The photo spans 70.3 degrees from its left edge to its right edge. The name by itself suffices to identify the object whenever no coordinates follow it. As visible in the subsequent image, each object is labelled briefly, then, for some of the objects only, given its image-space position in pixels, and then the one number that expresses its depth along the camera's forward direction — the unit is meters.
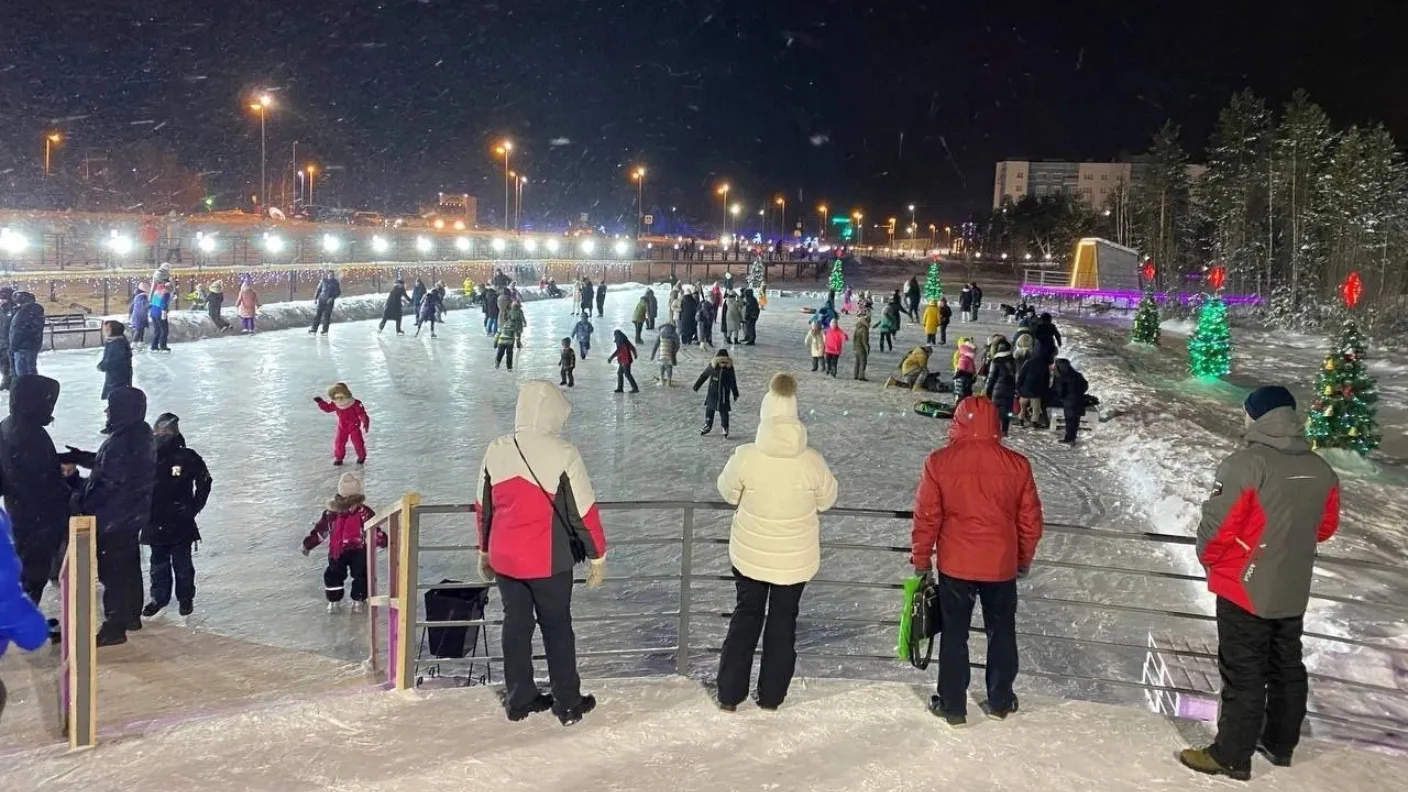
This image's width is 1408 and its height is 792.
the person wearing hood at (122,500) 5.49
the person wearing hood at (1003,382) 15.05
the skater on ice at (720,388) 13.63
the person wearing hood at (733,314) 24.70
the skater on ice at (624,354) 16.88
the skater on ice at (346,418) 11.16
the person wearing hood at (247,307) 24.64
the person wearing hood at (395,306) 26.55
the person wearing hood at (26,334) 14.12
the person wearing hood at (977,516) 3.99
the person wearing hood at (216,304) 23.83
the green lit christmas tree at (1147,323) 30.50
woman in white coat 4.06
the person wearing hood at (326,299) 25.47
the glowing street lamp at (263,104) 37.47
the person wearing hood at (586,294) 27.97
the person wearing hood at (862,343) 19.61
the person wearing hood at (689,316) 24.36
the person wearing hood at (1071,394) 14.38
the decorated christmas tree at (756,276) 44.78
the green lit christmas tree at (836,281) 45.47
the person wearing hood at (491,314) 26.67
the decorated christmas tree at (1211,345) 23.27
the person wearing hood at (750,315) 25.42
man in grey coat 3.61
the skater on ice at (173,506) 6.37
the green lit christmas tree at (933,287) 40.41
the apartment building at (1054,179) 141.88
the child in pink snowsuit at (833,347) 20.31
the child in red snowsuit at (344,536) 7.00
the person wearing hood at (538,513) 3.92
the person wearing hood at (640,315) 23.80
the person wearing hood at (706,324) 24.94
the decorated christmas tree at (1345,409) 14.03
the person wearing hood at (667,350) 18.25
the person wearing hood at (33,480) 5.45
